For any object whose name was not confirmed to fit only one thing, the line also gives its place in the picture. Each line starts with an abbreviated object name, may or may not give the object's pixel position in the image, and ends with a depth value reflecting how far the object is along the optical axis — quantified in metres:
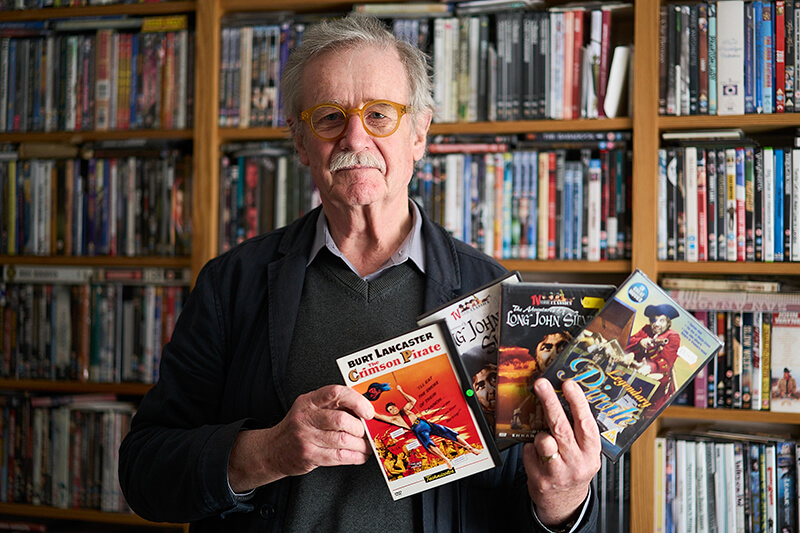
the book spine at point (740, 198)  1.74
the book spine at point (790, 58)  1.71
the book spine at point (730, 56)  1.73
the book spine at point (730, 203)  1.74
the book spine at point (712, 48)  1.74
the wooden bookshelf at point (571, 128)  1.75
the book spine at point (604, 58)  1.82
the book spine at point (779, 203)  1.72
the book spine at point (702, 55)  1.75
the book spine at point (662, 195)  1.78
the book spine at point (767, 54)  1.72
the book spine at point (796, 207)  1.71
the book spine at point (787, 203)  1.72
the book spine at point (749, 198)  1.73
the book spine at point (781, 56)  1.71
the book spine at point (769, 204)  1.73
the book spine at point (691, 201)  1.76
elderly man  0.99
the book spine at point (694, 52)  1.75
